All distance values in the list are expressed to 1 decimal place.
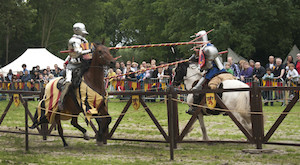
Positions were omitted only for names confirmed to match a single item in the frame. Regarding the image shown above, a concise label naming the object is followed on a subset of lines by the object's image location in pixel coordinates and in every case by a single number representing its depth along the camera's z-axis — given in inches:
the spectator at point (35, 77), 1046.9
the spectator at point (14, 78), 1102.7
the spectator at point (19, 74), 1105.4
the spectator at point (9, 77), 1135.3
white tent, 1310.3
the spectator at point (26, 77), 1067.9
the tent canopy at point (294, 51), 1403.8
